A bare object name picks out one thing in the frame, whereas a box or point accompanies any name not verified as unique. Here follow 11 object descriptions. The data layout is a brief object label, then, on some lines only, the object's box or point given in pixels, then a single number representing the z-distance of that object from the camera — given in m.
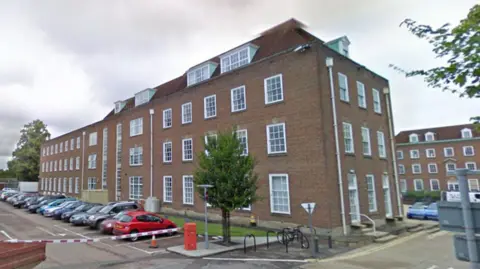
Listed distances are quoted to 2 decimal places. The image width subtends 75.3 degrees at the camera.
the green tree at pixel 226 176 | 14.85
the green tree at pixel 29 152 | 70.06
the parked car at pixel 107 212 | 20.31
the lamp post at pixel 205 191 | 14.05
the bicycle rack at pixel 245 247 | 13.81
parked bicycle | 15.11
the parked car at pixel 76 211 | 24.38
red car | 16.95
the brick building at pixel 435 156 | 53.88
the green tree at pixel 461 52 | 4.99
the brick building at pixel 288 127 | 18.55
